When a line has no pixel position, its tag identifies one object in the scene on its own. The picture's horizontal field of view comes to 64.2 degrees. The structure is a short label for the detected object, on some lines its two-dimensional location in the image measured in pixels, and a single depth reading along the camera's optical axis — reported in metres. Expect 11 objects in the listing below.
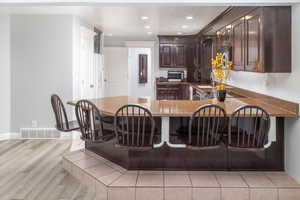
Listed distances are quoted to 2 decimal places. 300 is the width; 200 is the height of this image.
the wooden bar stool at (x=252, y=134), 2.40
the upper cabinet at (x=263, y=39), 2.58
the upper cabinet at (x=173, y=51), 7.34
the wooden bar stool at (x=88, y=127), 2.72
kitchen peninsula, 2.69
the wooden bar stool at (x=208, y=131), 2.39
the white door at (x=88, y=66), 5.22
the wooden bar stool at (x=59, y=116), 3.22
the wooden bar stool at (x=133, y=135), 2.45
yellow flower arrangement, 3.29
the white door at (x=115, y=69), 7.85
